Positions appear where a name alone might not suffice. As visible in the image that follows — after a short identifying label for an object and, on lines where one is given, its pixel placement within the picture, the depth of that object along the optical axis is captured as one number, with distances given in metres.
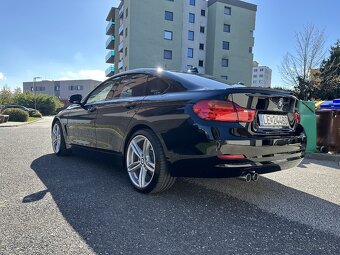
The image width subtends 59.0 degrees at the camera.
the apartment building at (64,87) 88.69
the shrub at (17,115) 22.14
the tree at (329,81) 22.78
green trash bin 6.73
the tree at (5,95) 48.12
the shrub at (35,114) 31.80
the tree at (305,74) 21.66
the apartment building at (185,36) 38.56
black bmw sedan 2.88
